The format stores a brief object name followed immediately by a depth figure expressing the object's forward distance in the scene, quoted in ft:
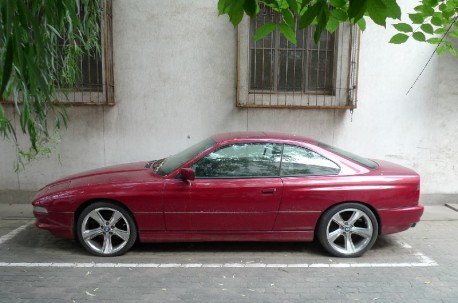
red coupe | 15.33
